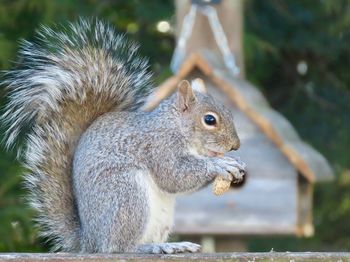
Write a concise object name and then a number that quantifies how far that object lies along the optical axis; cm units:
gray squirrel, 717
